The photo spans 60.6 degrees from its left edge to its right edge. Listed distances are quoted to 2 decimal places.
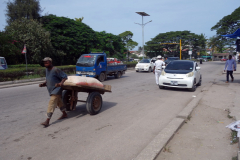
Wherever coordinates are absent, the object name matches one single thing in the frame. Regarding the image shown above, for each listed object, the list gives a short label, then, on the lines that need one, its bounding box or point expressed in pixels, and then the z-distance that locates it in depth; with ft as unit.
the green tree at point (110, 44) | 115.44
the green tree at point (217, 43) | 162.46
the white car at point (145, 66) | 78.99
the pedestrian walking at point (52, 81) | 16.53
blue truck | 45.62
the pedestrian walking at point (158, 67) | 38.27
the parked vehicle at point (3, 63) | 58.42
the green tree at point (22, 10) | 96.68
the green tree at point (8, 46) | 70.03
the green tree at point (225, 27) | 148.97
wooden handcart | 18.62
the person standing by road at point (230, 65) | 40.88
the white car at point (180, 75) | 32.83
